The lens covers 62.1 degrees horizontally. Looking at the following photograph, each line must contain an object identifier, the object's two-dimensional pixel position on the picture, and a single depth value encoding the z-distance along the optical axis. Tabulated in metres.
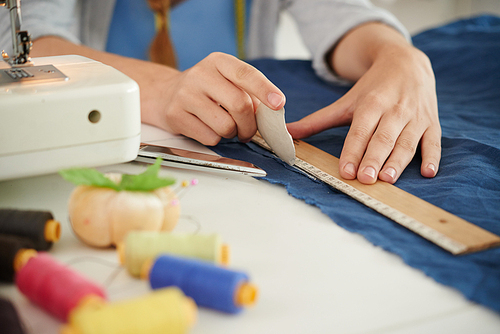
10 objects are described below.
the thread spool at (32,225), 0.46
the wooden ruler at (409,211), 0.50
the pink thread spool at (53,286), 0.35
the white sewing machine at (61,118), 0.54
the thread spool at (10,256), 0.41
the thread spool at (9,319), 0.33
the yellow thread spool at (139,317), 0.31
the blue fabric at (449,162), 0.47
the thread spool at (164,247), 0.42
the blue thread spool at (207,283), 0.37
